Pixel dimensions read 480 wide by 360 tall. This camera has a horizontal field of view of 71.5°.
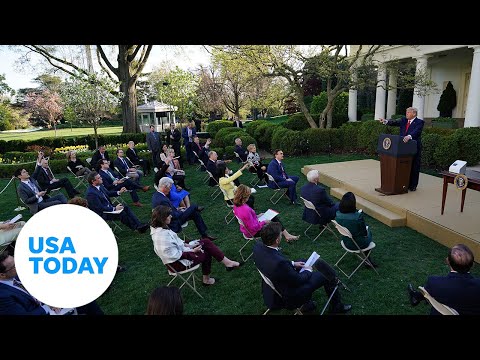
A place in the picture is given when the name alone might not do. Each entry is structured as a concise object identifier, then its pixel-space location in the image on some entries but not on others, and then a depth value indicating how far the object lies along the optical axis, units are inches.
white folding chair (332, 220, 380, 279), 183.8
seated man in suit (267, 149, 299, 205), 325.1
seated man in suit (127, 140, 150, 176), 460.6
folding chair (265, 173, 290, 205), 324.5
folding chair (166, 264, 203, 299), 173.8
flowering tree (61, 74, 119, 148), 652.9
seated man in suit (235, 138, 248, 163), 450.6
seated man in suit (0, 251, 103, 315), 124.1
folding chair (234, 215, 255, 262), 212.3
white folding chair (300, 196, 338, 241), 236.8
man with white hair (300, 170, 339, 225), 239.3
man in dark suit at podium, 299.0
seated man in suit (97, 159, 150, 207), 330.0
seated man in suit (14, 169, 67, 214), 280.8
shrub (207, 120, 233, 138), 915.3
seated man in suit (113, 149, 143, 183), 396.2
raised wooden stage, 225.8
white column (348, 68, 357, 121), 876.0
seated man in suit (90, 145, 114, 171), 417.5
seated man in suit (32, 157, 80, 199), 332.2
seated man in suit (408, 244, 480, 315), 118.2
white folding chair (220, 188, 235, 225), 288.0
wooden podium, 286.5
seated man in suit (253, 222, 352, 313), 141.7
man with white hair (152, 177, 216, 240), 232.6
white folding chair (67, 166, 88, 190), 412.5
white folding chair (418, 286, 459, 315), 119.4
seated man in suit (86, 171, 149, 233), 250.8
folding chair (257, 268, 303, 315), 145.1
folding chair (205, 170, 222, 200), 361.4
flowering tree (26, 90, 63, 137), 1402.6
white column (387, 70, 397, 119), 865.5
